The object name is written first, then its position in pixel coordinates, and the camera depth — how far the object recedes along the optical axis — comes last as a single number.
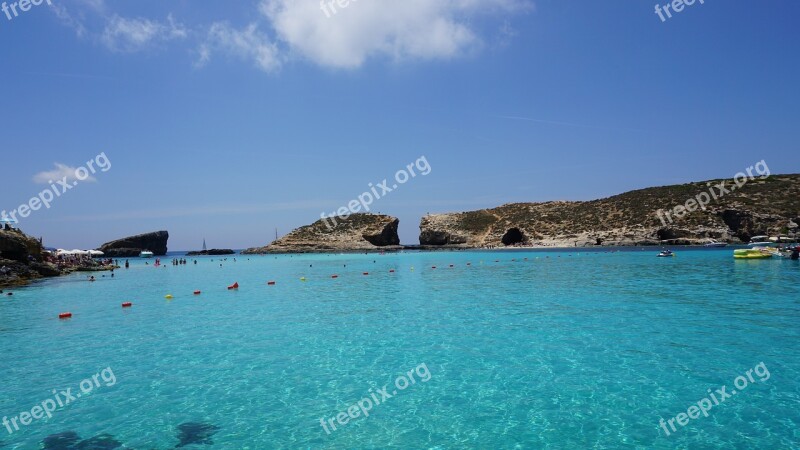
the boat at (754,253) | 53.94
